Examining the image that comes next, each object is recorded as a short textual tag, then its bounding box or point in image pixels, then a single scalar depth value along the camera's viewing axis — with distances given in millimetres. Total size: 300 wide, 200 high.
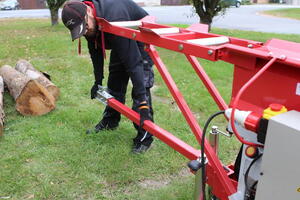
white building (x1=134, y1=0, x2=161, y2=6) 37025
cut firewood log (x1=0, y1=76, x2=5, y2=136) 4116
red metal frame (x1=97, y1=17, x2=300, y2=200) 1781
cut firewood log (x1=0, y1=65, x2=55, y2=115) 4602
